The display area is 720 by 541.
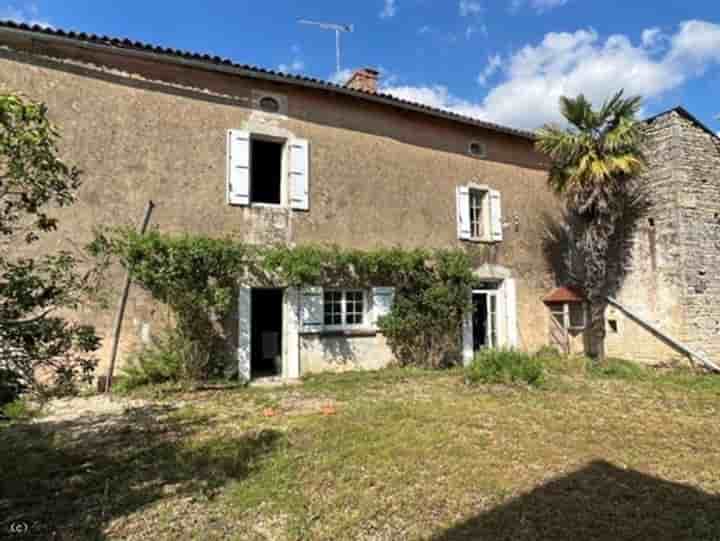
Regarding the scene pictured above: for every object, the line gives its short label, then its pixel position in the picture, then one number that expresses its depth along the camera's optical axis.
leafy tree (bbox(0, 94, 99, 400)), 2.49
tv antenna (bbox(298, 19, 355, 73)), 10.64
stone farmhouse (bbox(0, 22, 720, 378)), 7.06
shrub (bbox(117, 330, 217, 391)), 6.87
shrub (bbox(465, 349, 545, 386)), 7.12
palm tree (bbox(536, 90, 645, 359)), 9.32
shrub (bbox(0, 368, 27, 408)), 2.44
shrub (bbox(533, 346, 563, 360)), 10.27
